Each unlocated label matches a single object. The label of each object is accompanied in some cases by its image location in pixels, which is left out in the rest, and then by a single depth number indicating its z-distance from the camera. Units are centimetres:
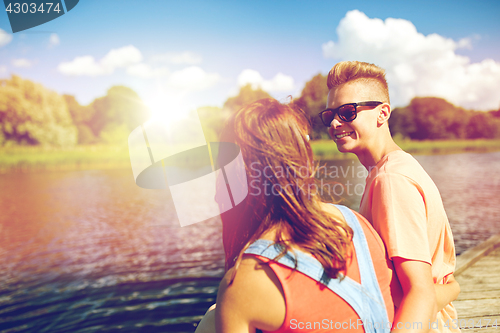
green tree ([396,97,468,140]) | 7079
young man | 137
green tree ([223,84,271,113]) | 7600
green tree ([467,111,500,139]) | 7750
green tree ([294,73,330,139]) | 6023
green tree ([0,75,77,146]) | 4472
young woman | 108
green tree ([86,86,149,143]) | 6897
